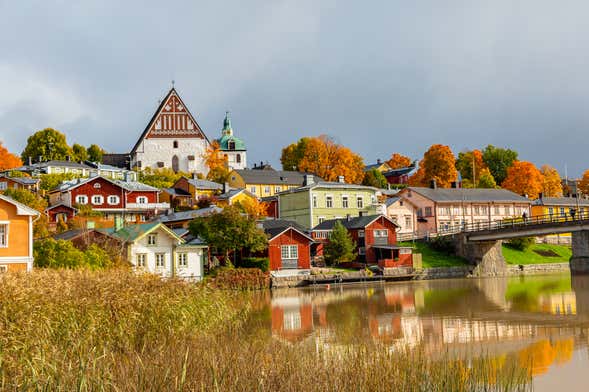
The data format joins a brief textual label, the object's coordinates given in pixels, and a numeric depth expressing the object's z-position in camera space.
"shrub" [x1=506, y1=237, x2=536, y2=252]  74.56
